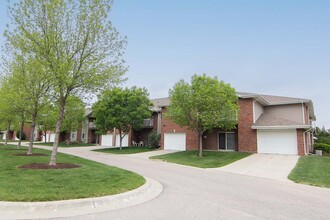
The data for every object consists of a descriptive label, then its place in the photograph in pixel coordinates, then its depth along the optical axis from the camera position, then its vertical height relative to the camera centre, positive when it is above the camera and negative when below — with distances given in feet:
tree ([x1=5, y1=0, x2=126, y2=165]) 35.58 +14.48
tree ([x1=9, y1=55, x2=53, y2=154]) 48.01 +10.35
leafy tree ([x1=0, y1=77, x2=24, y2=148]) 52.02 +7.87
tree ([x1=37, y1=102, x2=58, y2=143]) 59.57 +6.80
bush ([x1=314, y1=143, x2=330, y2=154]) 79.57 -1.71
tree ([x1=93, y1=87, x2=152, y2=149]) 90.48 +10.21
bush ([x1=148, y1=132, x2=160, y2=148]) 97.66 -0.48
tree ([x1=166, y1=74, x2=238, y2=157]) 65.72 +9.80
